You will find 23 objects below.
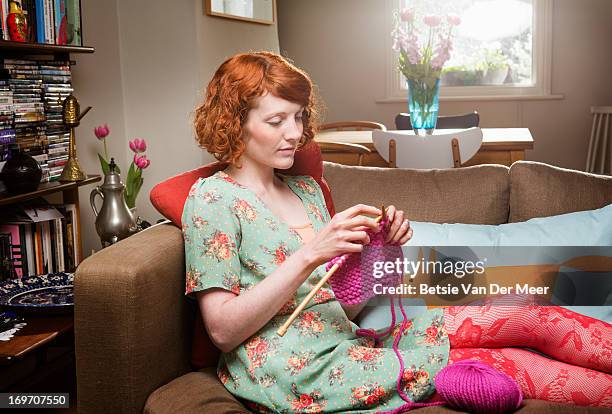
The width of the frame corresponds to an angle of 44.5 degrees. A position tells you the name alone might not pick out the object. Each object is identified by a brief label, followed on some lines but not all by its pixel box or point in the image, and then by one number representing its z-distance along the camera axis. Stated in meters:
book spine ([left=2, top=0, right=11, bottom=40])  2.33
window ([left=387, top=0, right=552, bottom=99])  5.23
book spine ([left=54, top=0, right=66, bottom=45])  2.63
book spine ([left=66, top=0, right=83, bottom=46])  2.72
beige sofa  1.37
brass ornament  2.68
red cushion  1.58
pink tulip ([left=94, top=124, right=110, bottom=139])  3.05
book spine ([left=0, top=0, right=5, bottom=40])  2.30
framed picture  3.71
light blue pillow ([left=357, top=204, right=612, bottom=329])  1.73
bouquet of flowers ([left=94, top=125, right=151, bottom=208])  3.12
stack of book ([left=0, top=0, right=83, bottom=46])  2.50
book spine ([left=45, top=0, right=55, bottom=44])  2.58
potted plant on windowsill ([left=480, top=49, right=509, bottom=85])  5.32
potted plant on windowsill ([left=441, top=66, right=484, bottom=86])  5.36
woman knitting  1.37
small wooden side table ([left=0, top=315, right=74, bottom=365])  1.78
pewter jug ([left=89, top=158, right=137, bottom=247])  2.73
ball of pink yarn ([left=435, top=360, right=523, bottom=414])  1.28
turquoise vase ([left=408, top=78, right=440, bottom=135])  3.51
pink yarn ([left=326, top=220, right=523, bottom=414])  1.29
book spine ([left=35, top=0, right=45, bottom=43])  2.54
